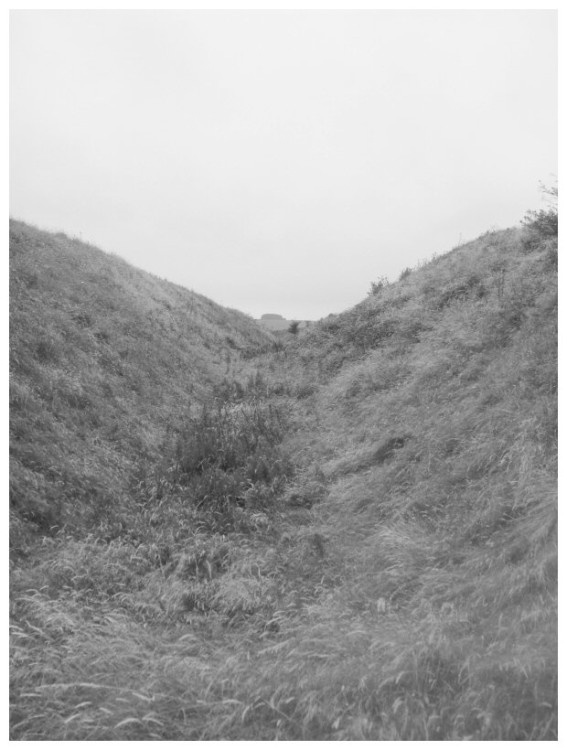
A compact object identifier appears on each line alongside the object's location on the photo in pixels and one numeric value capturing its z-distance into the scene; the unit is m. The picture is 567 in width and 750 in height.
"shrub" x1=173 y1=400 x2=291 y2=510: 8.48
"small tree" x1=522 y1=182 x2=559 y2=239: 13.30
